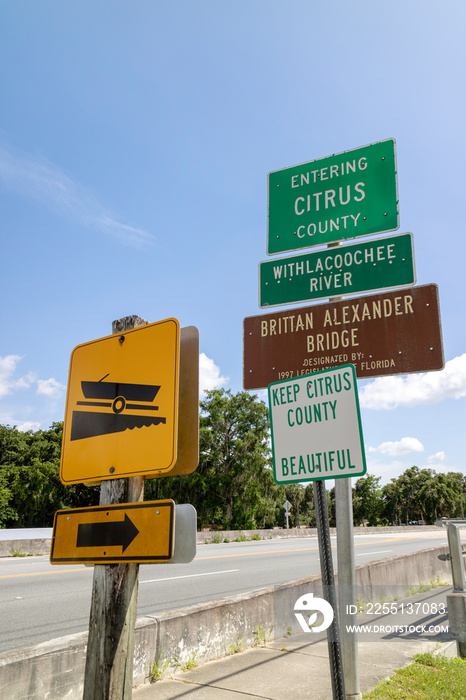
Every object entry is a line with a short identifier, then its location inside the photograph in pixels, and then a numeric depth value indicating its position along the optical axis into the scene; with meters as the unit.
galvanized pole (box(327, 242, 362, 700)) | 3.66
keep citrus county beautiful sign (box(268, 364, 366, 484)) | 2.79
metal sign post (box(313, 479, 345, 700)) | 2.46
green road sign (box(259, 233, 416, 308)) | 3.96
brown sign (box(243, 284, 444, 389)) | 3.69
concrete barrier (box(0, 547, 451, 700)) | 3.31
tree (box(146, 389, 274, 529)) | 47.09
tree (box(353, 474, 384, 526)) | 92.25
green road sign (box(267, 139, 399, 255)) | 4.31
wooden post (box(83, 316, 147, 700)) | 2.34
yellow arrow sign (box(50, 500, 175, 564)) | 2.20
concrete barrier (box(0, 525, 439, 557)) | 17.19
